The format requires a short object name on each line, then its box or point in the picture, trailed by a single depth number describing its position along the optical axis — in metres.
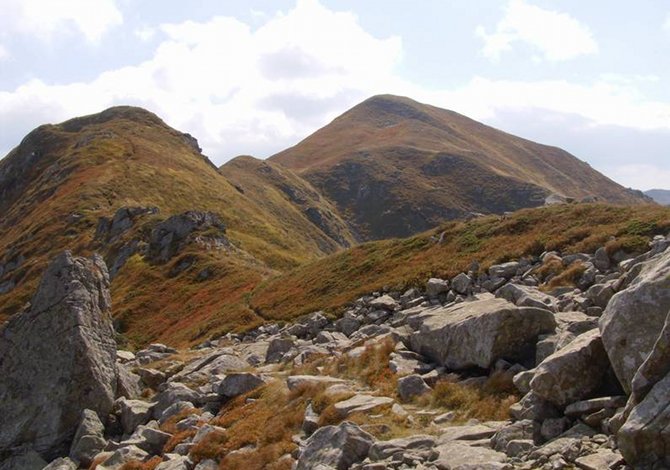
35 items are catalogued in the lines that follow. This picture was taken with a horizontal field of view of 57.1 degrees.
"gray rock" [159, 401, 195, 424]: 22.73
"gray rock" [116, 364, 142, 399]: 26.23
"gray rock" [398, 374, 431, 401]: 16.27
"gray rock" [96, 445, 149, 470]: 19.67
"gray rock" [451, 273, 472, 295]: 28.39
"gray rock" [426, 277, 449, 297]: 30.41
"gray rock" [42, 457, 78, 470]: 21.17
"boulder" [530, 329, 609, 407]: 11.77
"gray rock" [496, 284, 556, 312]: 17.69
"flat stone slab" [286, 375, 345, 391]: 19.22
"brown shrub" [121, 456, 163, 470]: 18.77
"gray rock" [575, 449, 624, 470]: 9.49
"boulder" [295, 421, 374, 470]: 13.02
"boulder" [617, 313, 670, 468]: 9.03
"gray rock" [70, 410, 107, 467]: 22.12
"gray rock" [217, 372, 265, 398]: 22.75
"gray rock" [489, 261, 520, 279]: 28.28
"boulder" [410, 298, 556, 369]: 15.91
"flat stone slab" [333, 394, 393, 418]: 15.77
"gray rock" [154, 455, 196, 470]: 17.39
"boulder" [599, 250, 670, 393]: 10.75
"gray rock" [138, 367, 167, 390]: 28.42
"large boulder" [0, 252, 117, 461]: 24.41
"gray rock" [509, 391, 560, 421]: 11.94
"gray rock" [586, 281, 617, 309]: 16.72
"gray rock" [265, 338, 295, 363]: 29.05
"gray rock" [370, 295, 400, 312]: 32.47
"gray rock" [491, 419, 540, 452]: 11.56
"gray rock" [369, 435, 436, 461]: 12.52
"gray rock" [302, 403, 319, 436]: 16.36
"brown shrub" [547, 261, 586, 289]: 22.78
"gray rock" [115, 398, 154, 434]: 23.83
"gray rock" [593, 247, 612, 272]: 23.58
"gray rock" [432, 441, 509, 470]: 10.66
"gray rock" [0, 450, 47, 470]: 23.03
